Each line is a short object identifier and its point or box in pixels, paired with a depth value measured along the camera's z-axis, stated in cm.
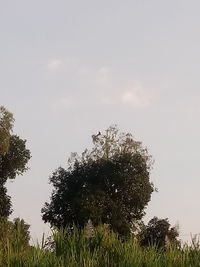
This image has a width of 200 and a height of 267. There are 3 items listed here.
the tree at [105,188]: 5525
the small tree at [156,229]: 5869
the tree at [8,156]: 4962
